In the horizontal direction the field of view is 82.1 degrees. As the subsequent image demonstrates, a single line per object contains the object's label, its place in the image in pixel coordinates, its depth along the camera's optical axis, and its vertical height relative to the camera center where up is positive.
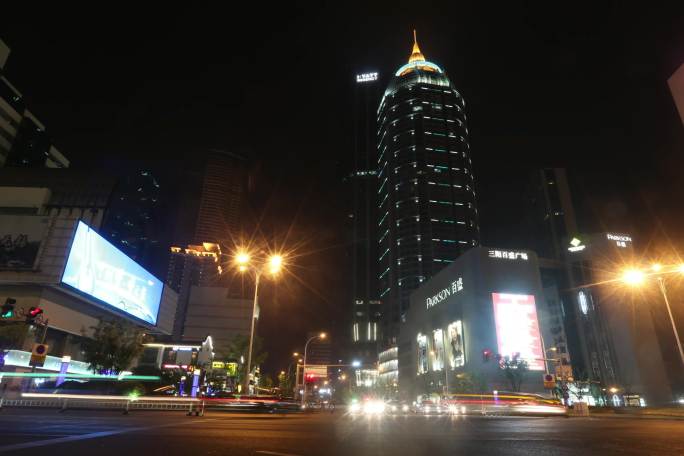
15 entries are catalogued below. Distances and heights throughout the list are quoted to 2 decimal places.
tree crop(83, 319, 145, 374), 43.34 +2.93
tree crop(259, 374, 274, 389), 88.47 -0.16
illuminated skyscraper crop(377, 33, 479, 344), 168.12 +84.15
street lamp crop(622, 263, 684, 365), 25.42 +7.35
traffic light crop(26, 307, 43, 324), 18.16 +2.69
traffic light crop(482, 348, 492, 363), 40.02 +3.11
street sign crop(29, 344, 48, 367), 18.72 +0.96
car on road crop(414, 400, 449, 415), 49.68 -2.50
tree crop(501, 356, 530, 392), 70.81 +3.24
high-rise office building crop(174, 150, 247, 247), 189.25 +70.53
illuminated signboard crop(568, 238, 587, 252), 118.26 +39.84
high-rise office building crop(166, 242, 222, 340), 160.75 +45.70
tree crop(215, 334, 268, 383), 67.44 +4.55
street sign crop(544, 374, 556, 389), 34.28 +0.66
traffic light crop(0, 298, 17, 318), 17.06 +2.74
